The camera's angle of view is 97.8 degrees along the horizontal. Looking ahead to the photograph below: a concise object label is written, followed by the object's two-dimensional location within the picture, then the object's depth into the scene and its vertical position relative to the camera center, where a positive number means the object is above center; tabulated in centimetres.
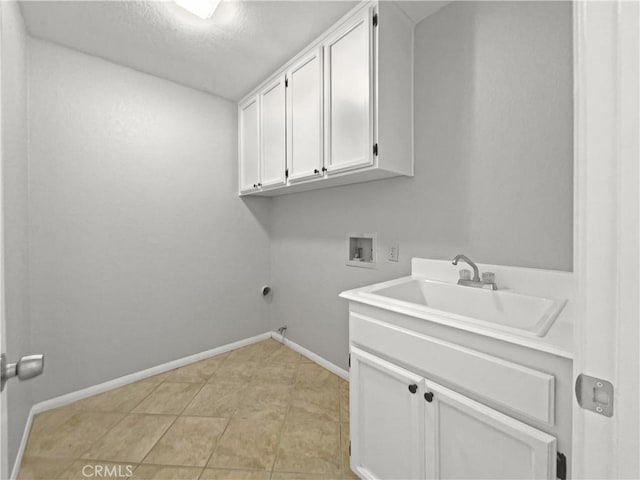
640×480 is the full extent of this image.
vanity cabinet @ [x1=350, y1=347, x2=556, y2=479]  82 -68
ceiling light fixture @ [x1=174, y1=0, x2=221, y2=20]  153 +129
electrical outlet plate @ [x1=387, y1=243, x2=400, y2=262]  183 -10
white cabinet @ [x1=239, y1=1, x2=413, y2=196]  153 +83
